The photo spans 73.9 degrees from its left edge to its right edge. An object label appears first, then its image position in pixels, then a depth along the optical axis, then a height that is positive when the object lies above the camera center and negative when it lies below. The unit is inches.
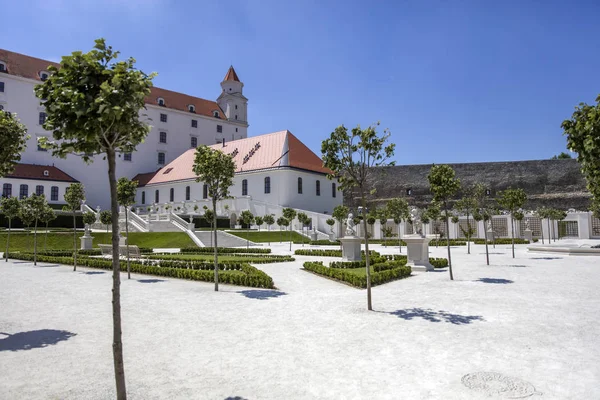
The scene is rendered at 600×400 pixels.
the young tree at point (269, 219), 1622.8 +41.5
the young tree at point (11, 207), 1012.5 +67.4
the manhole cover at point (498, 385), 187.9 -79.0
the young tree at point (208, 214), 1357.0 +53.8
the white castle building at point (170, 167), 2133.4 +390.1
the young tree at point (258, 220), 1684.3 +39.8
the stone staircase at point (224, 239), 1443.2 -34.5
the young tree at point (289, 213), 1513.3 +60.5
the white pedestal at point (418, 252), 684.7 -44.3
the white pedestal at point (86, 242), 1138.5 -27.9
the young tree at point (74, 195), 785.6 +74.9
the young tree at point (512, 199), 847.1 +56.6
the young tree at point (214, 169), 518.3 +79.7
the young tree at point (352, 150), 406.6 +79.8
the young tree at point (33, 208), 906.1 +57.5
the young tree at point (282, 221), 1541.6 +31.0
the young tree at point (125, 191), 642.2 +65.6
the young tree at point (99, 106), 169.8 +54.7
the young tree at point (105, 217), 1273.6 +48.8
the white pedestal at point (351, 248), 768.9 -39.2
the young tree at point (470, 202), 1456.2 +88.7
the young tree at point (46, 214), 941.2 +44.9
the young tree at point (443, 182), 582.2 +64.7
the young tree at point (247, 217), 1562.5 +49.4
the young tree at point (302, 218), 1644.9 +44.2
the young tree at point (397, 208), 1480.1 +70.7
